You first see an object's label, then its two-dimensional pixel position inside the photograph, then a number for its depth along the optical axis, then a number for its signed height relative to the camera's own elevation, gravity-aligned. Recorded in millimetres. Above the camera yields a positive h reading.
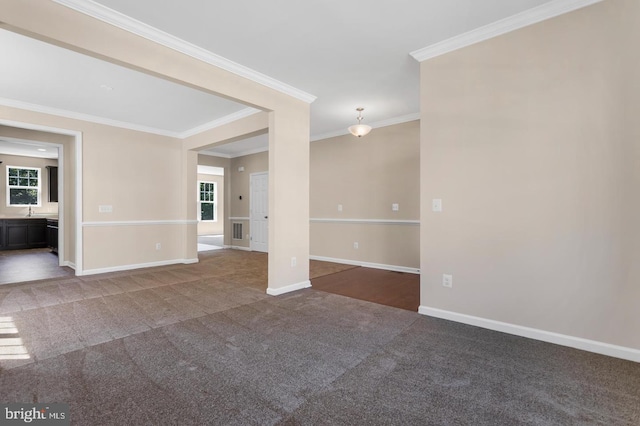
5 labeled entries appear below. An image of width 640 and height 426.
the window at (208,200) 12883 +543
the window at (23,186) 8102 +758
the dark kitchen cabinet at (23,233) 7727 -570
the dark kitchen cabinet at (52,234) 7273 -559
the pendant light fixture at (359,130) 4617 +1319
